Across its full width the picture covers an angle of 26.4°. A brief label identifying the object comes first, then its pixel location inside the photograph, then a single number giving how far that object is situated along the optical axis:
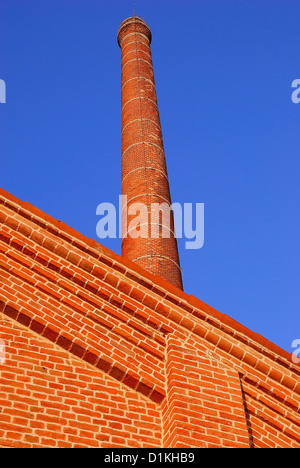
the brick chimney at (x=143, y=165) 12.25
